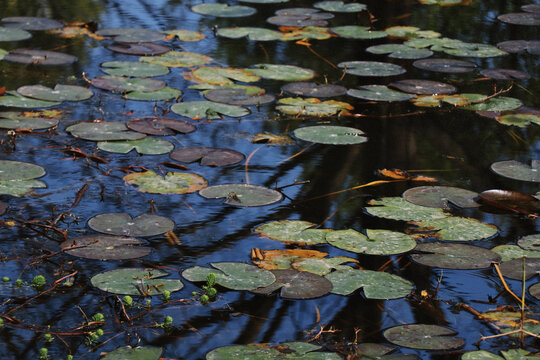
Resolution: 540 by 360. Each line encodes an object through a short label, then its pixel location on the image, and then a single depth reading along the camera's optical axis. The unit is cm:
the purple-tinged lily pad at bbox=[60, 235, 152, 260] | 491
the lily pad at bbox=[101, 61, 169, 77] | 868
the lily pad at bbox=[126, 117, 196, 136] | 705
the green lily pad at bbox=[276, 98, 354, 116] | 779
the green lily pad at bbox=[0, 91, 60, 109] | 761
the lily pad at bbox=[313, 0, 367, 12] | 1205
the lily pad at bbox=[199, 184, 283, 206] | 581
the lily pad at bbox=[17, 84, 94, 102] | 786
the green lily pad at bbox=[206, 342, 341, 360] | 391
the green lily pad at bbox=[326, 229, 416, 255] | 514
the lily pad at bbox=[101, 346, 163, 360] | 389
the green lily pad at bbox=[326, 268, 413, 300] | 462
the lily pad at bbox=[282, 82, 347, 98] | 832
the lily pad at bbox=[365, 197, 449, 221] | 564
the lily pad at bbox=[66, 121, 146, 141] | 685
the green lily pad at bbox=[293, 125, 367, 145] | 706
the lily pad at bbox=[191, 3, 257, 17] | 1155
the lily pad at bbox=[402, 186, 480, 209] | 586
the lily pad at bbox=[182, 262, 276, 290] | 461
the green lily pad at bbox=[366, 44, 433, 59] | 972
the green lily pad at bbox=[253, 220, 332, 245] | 527
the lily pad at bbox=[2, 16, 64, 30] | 1046
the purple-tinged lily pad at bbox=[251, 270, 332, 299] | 457
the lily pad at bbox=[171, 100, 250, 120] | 758
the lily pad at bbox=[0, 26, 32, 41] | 990
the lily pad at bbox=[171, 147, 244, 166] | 654
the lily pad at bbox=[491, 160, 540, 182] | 641
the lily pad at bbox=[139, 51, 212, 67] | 917
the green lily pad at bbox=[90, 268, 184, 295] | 450
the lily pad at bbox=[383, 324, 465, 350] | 410
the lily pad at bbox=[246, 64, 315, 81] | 882
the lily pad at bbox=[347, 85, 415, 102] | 822
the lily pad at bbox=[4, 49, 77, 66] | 903
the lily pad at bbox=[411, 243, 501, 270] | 498
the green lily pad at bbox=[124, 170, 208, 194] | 598
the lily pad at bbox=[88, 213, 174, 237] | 523
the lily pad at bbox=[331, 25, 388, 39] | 1062
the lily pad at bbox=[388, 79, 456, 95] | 850
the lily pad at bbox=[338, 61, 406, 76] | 904
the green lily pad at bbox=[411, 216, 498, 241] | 538
